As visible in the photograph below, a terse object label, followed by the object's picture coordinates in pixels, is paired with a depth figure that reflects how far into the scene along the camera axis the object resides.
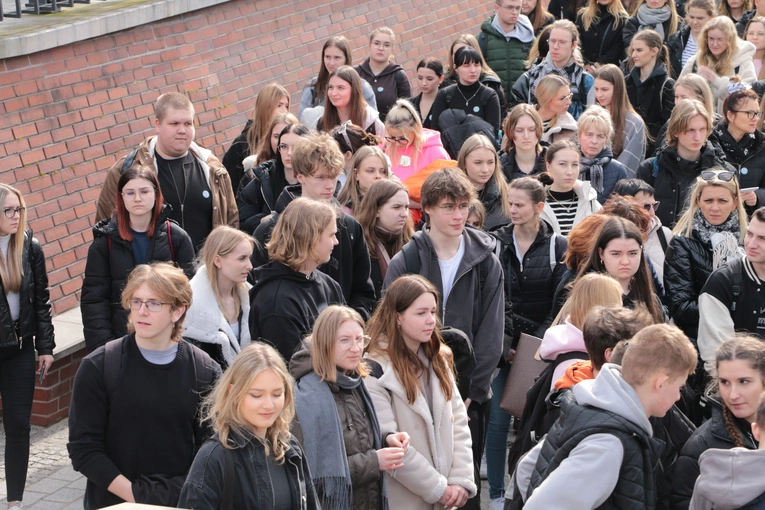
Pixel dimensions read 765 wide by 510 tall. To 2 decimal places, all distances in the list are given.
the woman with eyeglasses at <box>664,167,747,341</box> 13.17
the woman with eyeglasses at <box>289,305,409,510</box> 9.40
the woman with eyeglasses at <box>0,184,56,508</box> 12.34
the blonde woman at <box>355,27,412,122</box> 20.75
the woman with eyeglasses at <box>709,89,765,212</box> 16.61
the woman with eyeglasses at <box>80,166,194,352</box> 12.04
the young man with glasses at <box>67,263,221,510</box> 9.13
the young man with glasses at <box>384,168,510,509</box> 12.09
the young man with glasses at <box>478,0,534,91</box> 23.14
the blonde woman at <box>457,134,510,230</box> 15.04
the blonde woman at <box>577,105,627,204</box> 16.36
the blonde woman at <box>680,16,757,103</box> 20.19
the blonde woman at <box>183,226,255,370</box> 11.04
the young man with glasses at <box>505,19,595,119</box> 20.27
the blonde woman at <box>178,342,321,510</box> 8.05
